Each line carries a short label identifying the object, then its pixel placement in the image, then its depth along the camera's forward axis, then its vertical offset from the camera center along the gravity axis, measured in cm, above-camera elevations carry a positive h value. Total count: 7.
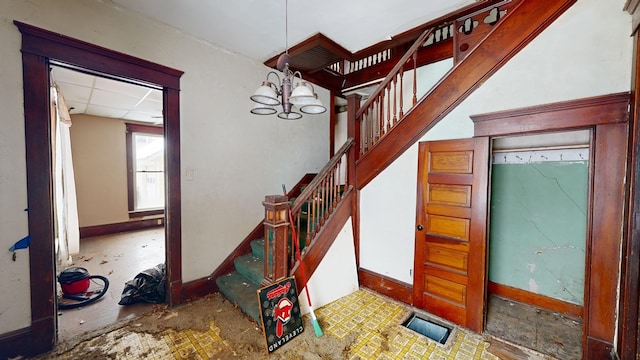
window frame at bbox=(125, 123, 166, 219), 585 +5
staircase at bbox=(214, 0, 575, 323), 207 +52
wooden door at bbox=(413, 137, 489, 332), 222 -59
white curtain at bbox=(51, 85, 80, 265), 328 -28
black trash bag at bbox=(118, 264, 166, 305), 270 -143
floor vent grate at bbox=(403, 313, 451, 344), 226 -159
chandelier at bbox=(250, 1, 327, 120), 180 +61
